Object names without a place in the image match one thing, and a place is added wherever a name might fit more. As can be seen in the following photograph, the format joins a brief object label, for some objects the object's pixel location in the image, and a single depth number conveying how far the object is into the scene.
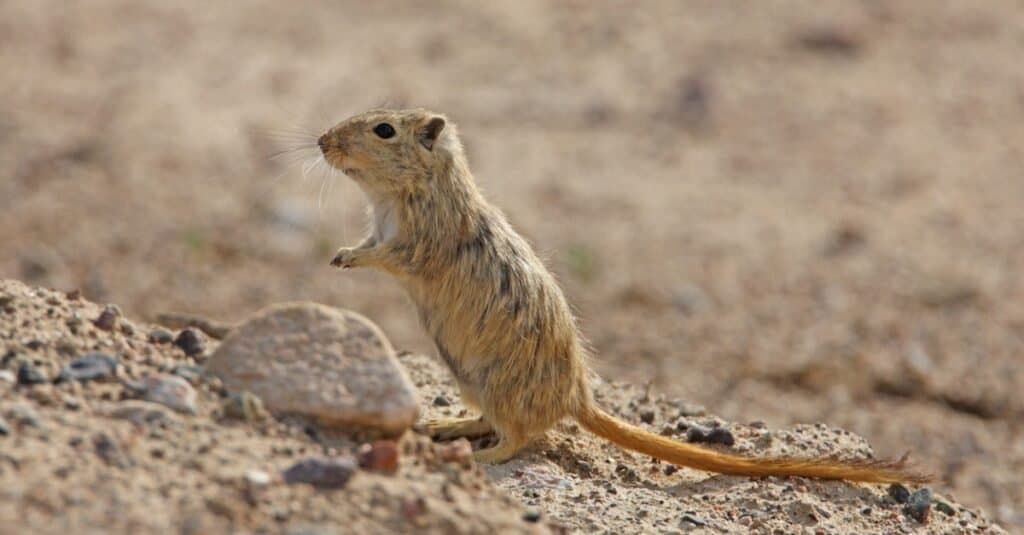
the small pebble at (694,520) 9.38
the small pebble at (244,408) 8.19
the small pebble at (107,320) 9.04
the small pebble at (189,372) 8.44
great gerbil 10.33
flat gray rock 8.29
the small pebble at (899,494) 10.43
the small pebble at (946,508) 10.55
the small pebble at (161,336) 9.15
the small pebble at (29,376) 8.20
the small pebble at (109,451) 7.46
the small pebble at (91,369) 8.30
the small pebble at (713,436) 11.09
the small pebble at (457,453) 8.48
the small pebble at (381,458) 7.98
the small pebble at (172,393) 8.13
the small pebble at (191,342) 9.00
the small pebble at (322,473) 7.62
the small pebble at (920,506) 10.27
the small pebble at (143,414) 7.93
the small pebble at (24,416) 7.70
